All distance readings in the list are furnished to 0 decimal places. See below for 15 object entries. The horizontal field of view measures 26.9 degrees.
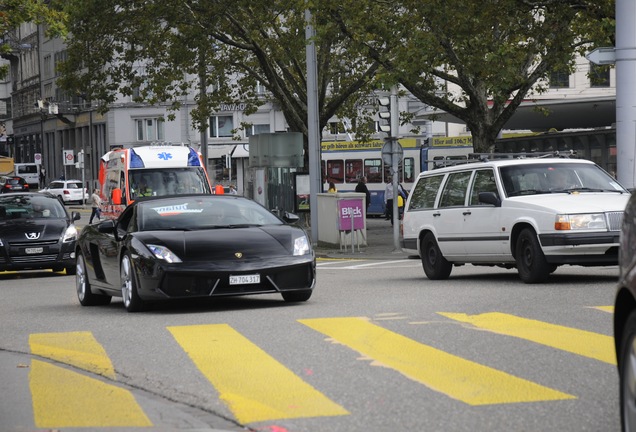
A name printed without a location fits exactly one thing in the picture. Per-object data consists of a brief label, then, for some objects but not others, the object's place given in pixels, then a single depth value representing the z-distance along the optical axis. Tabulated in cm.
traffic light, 2984
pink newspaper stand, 3116
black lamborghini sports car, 1342
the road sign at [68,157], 7188
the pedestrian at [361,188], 4806
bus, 5691
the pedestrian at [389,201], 4750
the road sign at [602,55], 2222
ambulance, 3084
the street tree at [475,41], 2767
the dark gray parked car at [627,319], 513
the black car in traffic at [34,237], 2342
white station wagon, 1570
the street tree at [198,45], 3828
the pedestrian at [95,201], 3656
